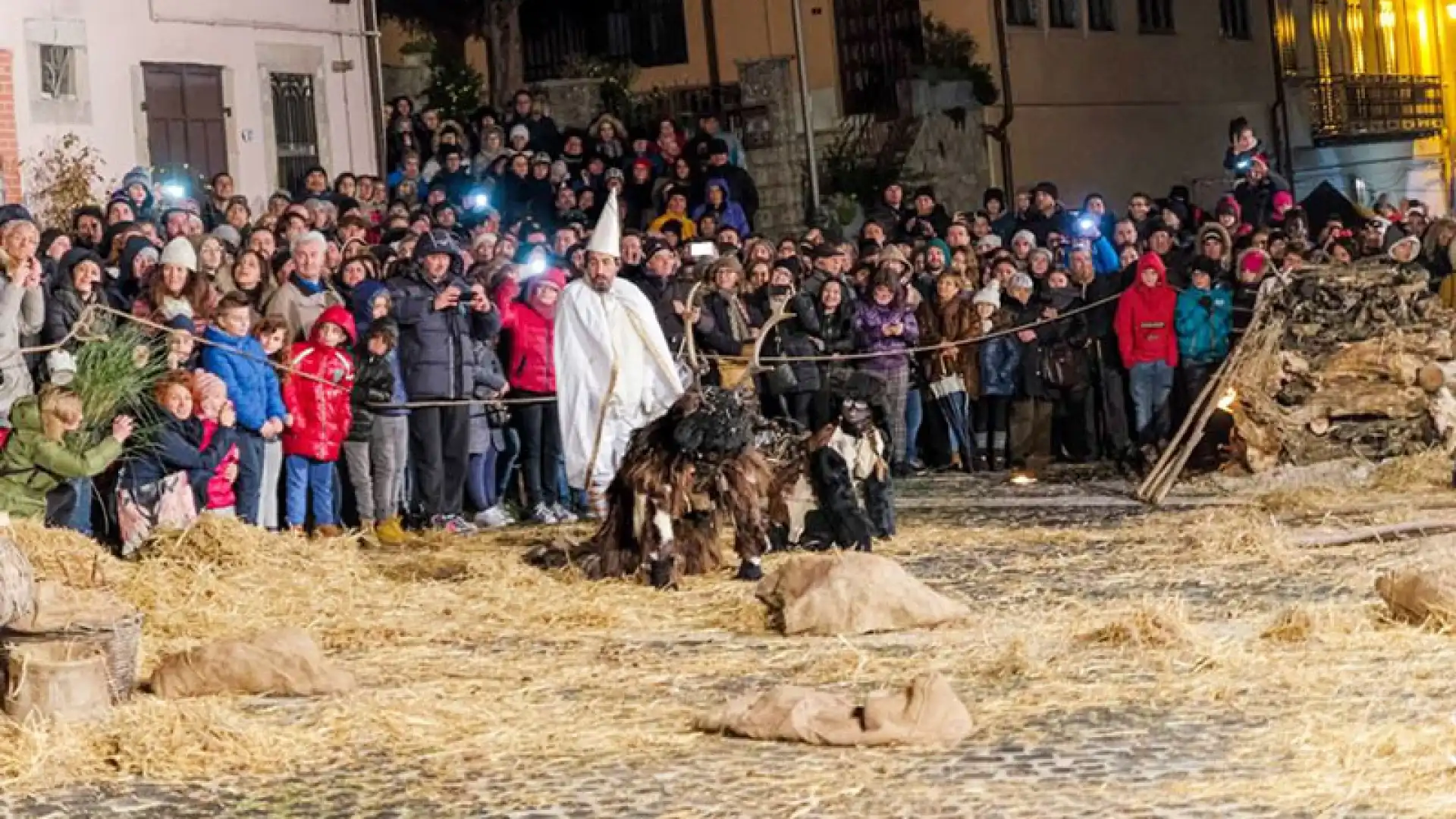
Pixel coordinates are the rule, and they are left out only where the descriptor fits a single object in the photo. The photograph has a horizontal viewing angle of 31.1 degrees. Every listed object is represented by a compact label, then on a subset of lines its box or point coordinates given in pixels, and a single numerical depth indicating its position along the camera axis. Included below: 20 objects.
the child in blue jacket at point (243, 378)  14.96
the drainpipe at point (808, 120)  28.46
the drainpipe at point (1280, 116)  39.88
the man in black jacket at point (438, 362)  16.61
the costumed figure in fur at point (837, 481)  14.82
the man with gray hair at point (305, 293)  15.99
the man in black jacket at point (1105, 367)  19.75
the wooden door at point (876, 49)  32.91
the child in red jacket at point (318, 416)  15.59
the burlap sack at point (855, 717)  9.06
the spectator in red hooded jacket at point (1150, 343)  19.39
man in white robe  15.51
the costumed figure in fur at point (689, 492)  13.63
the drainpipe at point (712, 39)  34.31
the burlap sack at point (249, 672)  10.53
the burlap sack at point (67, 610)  10.22
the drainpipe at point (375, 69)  26.16
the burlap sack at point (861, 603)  11.74
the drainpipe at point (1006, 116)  32.25
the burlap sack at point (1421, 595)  10.82
